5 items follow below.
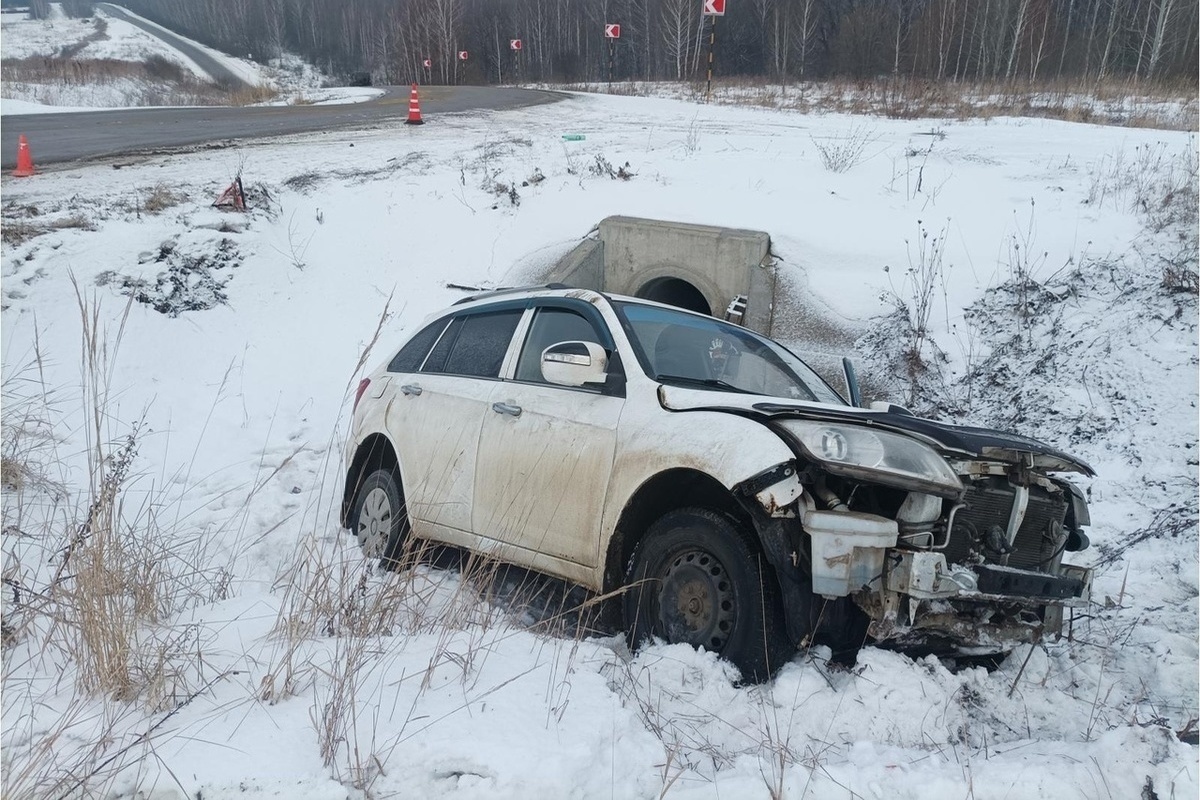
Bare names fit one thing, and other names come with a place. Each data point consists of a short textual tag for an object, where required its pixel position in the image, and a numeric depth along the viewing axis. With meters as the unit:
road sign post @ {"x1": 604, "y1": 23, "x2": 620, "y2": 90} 32.84
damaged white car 3.23
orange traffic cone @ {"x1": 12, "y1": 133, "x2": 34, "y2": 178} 11.76
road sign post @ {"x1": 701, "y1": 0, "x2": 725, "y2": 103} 21.87
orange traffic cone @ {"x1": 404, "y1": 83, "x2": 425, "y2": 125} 18.38
